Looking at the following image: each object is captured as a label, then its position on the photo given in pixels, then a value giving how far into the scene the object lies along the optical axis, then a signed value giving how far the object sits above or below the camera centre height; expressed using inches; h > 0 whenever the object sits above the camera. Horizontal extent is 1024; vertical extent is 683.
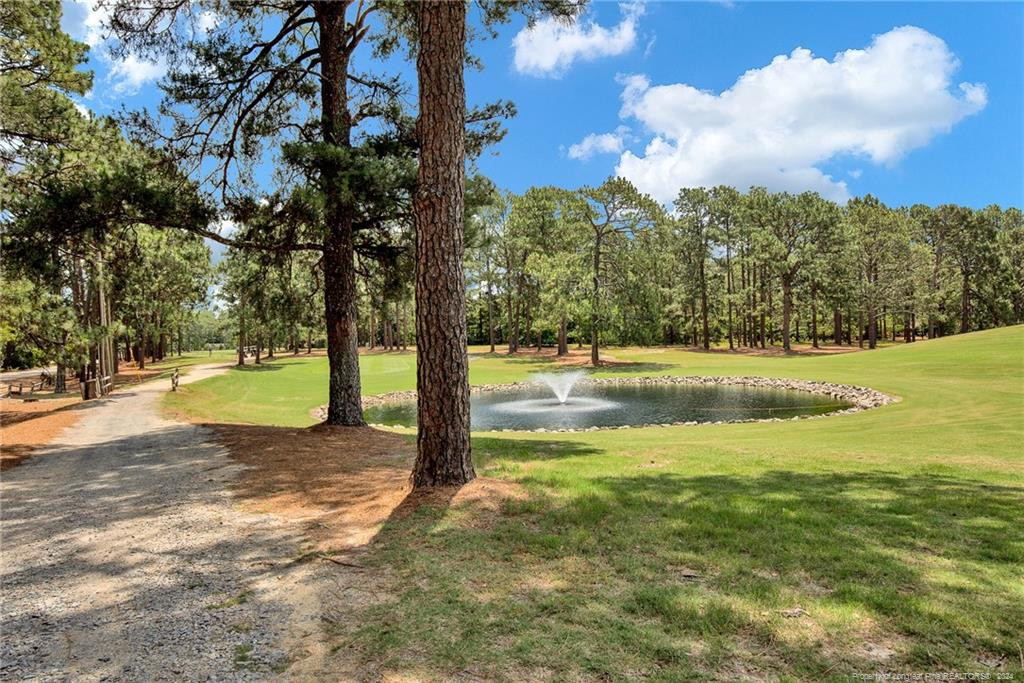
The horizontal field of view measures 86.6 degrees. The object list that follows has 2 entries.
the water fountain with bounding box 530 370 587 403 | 913.3 -92.5
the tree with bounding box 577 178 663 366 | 1188.5 +262.6
